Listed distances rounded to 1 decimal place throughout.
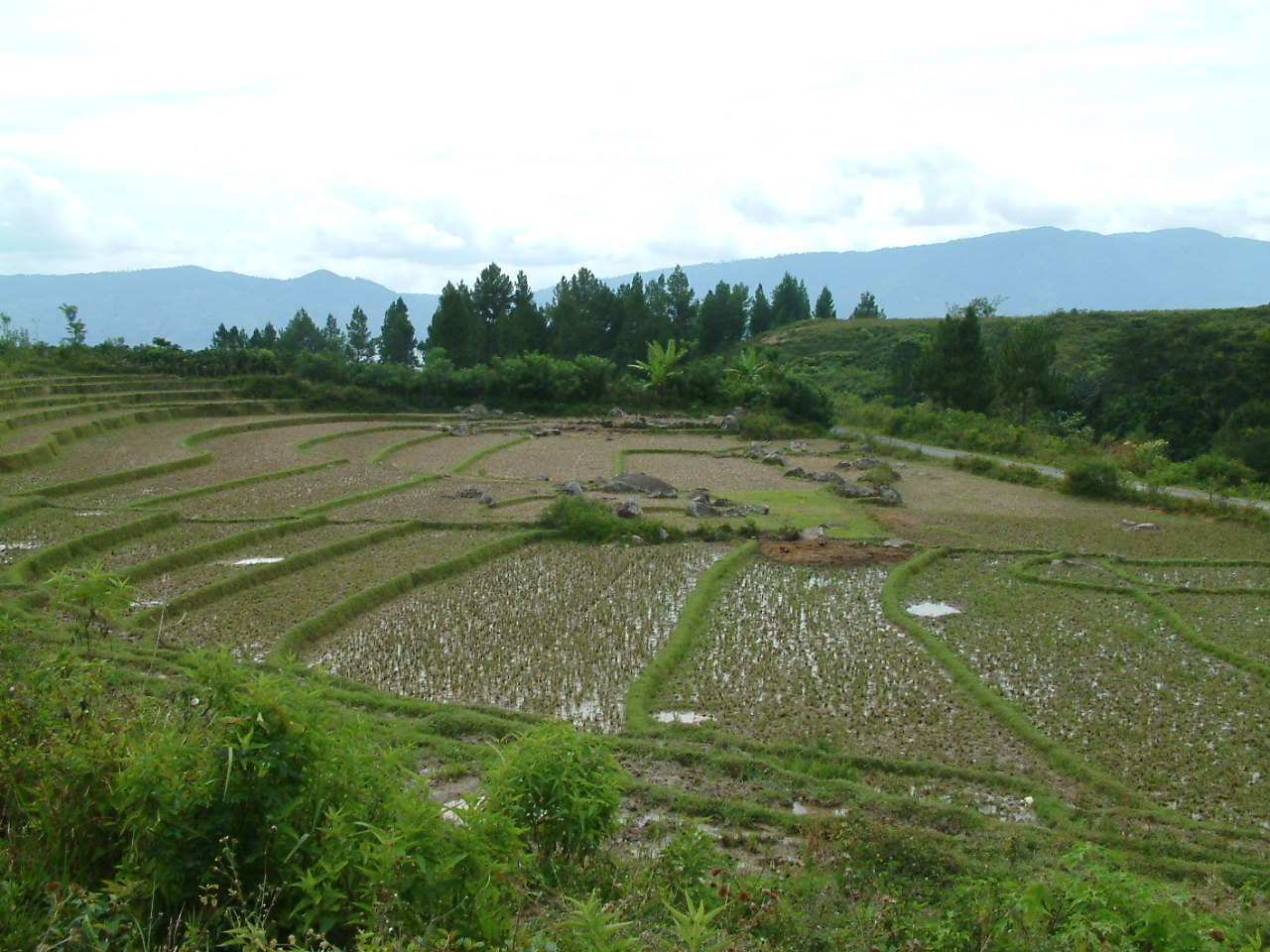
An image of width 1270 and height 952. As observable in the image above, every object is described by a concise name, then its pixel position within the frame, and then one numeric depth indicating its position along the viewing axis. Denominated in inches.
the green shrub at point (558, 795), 171.6
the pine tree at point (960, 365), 1295.5
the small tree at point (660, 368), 1401.3
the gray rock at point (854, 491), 804.6
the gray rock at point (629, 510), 669.3
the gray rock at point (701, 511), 705.6
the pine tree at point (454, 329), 1663.4
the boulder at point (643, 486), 786.8
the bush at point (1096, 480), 797.2
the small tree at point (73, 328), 1428.4
